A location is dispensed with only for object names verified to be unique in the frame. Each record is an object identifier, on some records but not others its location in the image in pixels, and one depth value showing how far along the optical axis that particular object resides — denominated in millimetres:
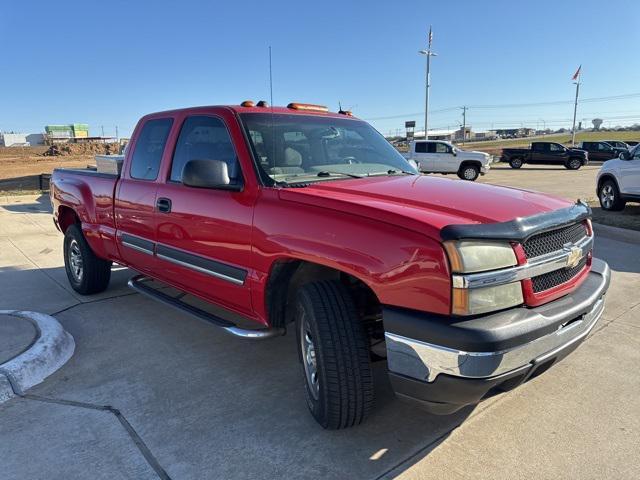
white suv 10359
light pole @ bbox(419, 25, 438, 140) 35062
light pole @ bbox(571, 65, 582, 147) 57425
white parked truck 23125
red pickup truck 2287
